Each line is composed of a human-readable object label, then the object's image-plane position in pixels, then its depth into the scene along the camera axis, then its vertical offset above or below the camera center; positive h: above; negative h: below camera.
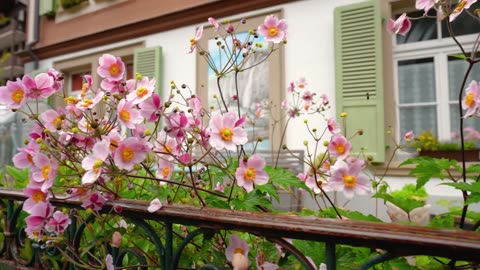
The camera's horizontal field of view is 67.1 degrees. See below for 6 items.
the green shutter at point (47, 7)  7.47 +3.05
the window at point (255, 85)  4.91 +1.01
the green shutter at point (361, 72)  4.17 +1.00
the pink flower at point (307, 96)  2.03 +0.33
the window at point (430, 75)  4.21 +0.98
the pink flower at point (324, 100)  2.03 +0.32
